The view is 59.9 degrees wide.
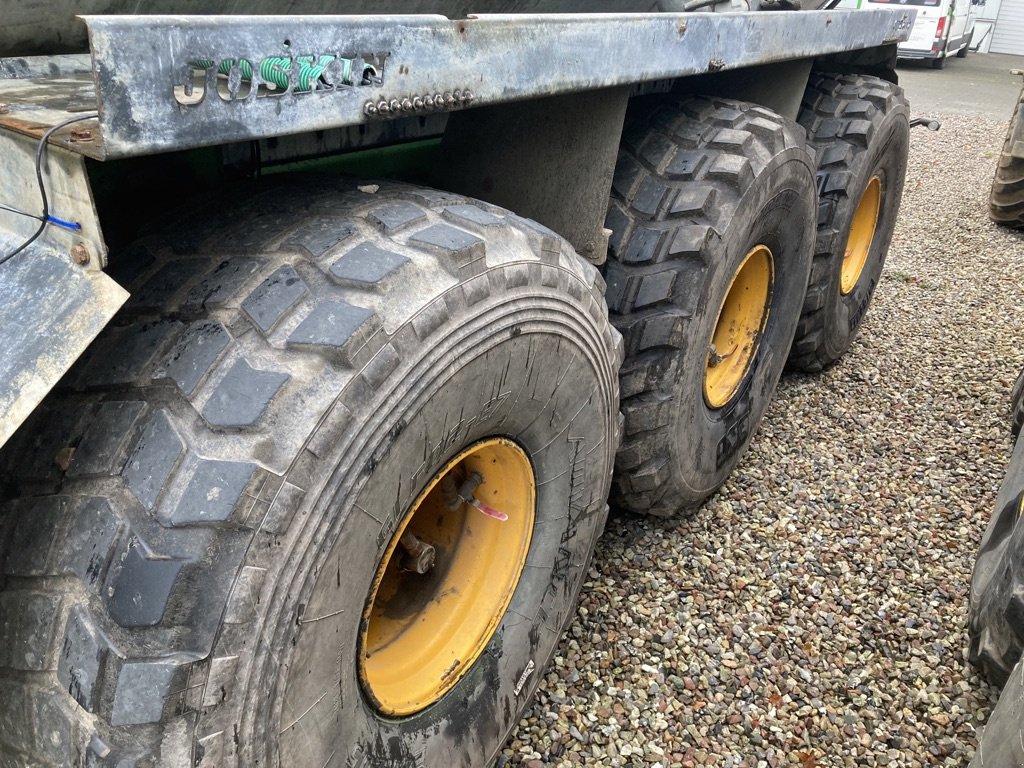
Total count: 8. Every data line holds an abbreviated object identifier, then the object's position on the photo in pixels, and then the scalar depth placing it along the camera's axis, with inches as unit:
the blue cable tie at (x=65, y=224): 38.8
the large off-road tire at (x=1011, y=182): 231.5
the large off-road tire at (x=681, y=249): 87.7
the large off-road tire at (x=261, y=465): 41.8
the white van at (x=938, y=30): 597.1
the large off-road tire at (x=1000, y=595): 76.4
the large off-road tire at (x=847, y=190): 130.7
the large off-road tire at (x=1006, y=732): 60.7
